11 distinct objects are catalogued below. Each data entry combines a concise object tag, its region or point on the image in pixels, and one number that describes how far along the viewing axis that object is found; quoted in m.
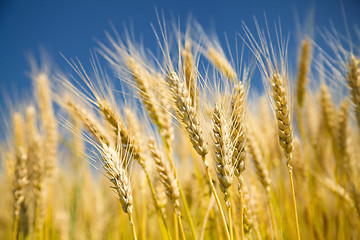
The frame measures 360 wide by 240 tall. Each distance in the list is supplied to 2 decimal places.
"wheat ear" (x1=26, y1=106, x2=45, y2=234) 0.83
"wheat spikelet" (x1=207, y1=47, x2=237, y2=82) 0.86
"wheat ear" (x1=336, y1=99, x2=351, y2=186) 0.85
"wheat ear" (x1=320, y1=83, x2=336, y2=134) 0.89
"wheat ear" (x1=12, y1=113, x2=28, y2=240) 0.78
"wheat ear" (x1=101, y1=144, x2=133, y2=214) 0.67
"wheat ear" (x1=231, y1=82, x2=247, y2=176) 0.69
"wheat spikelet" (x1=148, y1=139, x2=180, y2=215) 0.72
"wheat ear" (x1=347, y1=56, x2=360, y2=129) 0.76
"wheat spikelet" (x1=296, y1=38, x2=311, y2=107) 1.00
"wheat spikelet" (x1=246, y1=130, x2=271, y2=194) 0.74
